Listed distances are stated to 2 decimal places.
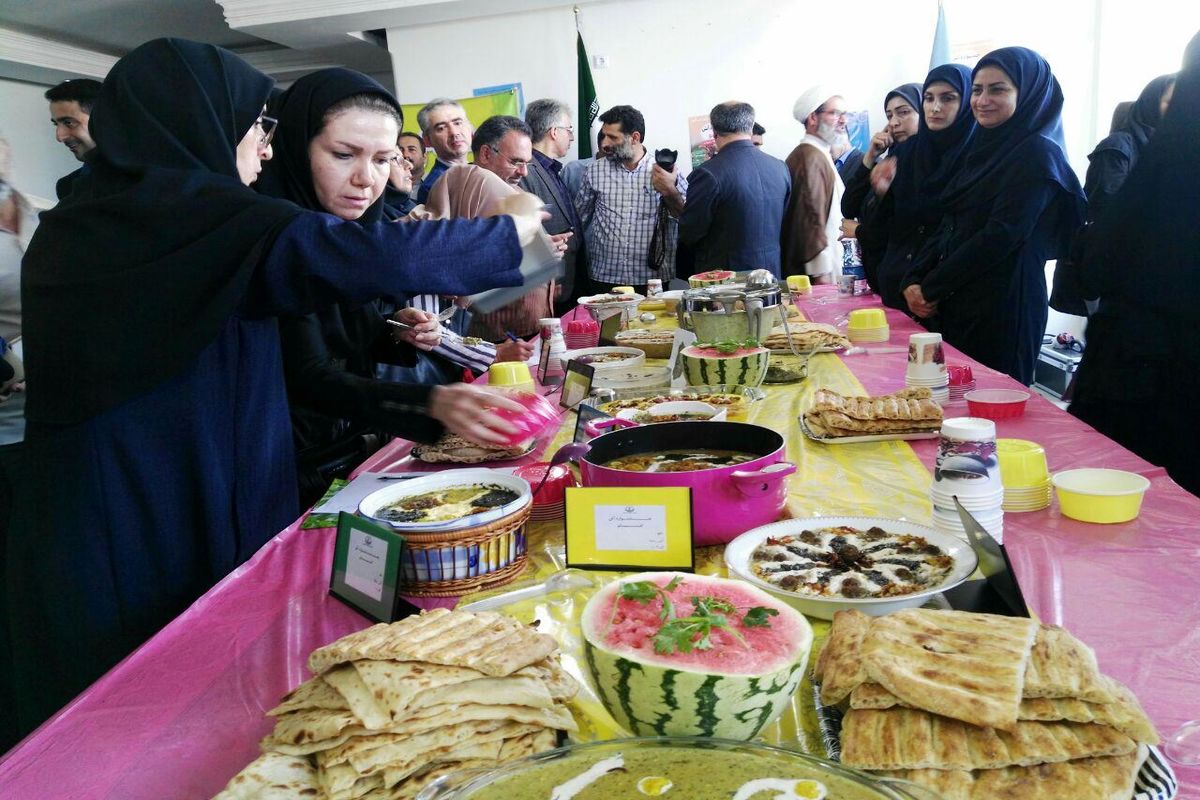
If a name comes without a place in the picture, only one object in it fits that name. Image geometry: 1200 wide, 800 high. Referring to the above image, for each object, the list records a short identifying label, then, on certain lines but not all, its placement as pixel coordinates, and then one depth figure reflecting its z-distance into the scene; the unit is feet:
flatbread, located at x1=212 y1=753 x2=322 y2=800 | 2.34
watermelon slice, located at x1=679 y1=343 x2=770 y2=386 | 6.93
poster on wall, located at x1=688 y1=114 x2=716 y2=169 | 27.43
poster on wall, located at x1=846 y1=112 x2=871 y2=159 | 26.16
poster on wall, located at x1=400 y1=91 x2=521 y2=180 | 28.45
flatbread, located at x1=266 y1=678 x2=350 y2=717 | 2.50
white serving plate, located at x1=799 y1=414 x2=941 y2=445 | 5.90
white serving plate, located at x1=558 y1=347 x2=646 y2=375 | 8.10
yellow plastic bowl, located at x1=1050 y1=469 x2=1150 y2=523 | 4.32
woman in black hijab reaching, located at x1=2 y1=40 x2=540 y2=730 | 4.48
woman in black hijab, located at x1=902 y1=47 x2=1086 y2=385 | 11.13
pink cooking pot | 3.87
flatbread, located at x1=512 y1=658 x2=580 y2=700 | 2.59
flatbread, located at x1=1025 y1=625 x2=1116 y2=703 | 2.25
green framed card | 3.56
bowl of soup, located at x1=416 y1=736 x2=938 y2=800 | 1.80
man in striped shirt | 19.33
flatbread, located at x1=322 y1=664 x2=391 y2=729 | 2.34
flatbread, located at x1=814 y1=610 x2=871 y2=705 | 2.44
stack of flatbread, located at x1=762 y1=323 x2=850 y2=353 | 9.13
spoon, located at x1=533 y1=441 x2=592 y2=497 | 4.65
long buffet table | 2.87
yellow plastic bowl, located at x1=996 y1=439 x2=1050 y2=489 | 4.56
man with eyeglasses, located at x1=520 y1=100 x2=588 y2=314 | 18.47
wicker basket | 3.69
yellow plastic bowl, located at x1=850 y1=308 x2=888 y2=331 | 9.99
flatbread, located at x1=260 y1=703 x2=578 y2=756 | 2.37
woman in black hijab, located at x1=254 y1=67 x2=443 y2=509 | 5.89
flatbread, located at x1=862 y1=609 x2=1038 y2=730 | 2.23
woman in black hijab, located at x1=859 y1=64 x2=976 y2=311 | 13.00
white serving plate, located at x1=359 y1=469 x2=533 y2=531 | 3.68
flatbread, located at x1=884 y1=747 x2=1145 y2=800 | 2.08
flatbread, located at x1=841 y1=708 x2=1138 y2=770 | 2.15
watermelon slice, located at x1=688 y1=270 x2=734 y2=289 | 13.79
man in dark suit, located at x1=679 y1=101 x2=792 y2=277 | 17.49
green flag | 27.22
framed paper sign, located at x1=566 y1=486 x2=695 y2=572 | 3.68
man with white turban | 19.83
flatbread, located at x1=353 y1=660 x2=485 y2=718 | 2.35
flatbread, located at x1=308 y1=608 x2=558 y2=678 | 2.48
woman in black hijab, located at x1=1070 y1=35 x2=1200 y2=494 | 7.48
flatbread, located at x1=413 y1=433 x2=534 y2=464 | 6.06
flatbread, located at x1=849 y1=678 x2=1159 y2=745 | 2.16
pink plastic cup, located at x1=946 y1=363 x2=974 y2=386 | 7.34
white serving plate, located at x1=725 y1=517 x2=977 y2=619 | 3.10
